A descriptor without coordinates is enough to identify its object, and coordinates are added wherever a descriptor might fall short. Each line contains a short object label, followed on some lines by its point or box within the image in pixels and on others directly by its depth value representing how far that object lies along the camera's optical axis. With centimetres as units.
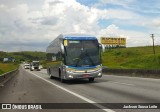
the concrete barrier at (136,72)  1446
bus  1166
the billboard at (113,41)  6469
